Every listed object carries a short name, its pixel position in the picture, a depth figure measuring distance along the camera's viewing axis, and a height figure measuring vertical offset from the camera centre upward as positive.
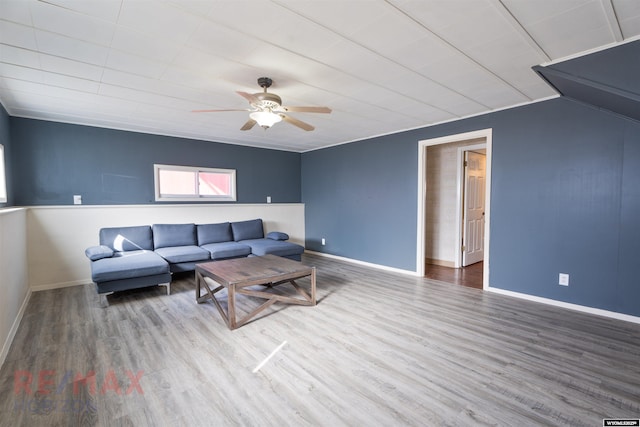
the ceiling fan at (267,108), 2.52 +0.82
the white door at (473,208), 5.23 -0.24
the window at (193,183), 4.95 +0.29
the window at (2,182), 3.22 +0.22
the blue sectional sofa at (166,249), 3.38 -0.76
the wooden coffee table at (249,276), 2.75 -0.80
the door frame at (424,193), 3.78 +0.03
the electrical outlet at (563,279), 3.20 -0.95
